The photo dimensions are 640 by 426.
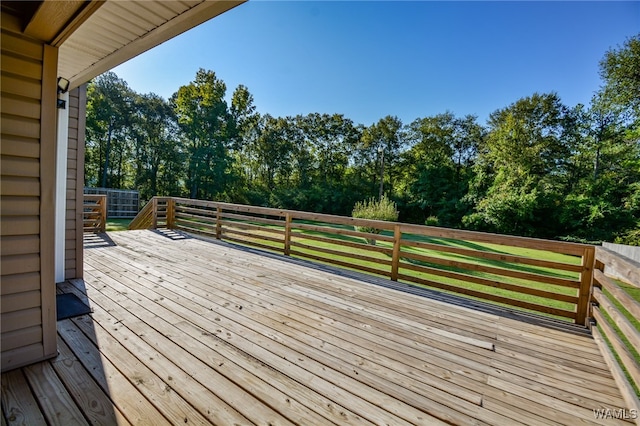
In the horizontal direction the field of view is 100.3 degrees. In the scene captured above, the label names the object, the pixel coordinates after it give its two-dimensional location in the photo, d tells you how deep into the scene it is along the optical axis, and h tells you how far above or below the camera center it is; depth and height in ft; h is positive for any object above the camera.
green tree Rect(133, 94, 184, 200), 59.31 +7.92
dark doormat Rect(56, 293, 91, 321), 7.12 -3.62
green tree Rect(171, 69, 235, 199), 56.80 +12.51
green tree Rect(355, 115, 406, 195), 67.46 +13.12
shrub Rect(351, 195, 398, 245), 30.14 -1.17
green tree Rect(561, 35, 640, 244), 35.76 +9.58
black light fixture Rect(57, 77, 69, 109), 7.89 +2.82
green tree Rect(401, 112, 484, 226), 58.08 +10.07
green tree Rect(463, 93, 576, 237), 45.88 +7.94
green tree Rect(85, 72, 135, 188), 54.44 +10.55
